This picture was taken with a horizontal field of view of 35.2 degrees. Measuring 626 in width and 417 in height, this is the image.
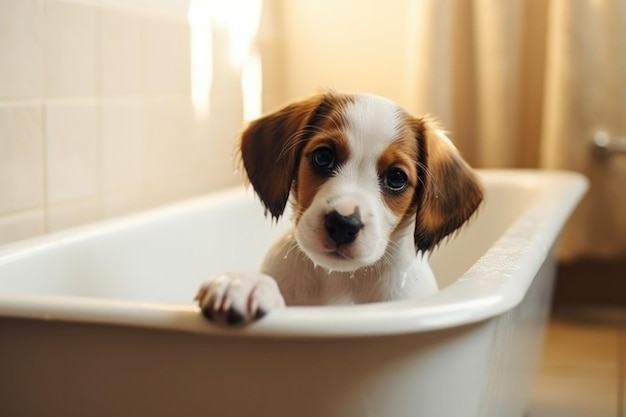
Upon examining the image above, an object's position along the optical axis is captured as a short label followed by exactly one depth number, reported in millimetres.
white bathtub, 1055
